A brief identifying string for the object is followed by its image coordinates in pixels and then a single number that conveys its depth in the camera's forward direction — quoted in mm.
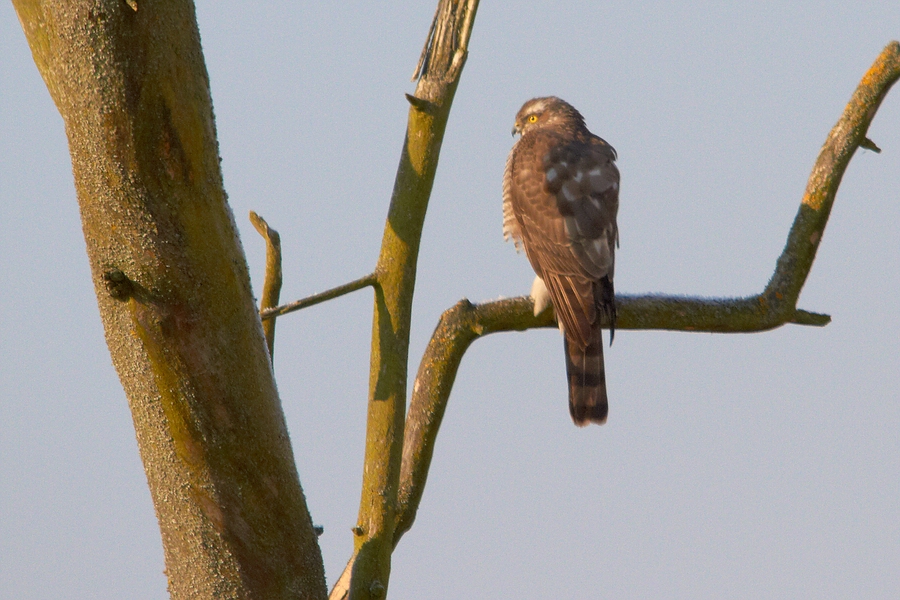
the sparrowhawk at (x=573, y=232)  17689
